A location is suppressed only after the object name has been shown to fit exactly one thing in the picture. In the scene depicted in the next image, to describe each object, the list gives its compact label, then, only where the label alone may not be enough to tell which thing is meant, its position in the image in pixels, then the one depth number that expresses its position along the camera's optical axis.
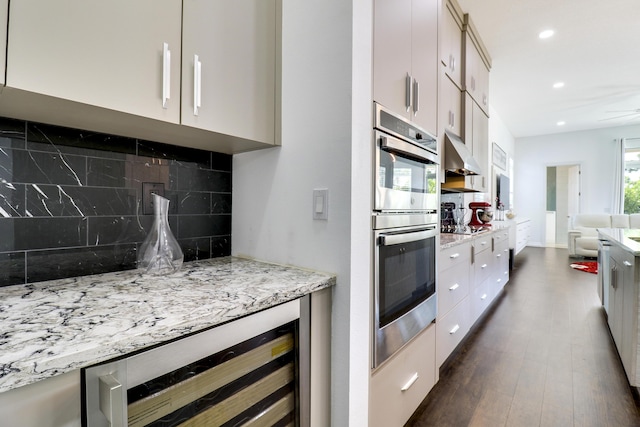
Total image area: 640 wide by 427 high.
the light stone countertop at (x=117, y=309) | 0.53
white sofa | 6.10
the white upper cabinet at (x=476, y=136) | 3.05
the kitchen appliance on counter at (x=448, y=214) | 3.28
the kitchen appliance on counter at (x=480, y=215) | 3.58
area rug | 5.17
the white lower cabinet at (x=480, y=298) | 2.61
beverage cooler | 0.59
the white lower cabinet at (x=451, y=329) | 1.92
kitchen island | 1.81
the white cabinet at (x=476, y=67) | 3.01
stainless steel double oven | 1.26
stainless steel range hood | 2.39
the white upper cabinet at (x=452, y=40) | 2.53
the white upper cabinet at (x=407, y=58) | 1.29
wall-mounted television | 6.25
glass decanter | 1.17
